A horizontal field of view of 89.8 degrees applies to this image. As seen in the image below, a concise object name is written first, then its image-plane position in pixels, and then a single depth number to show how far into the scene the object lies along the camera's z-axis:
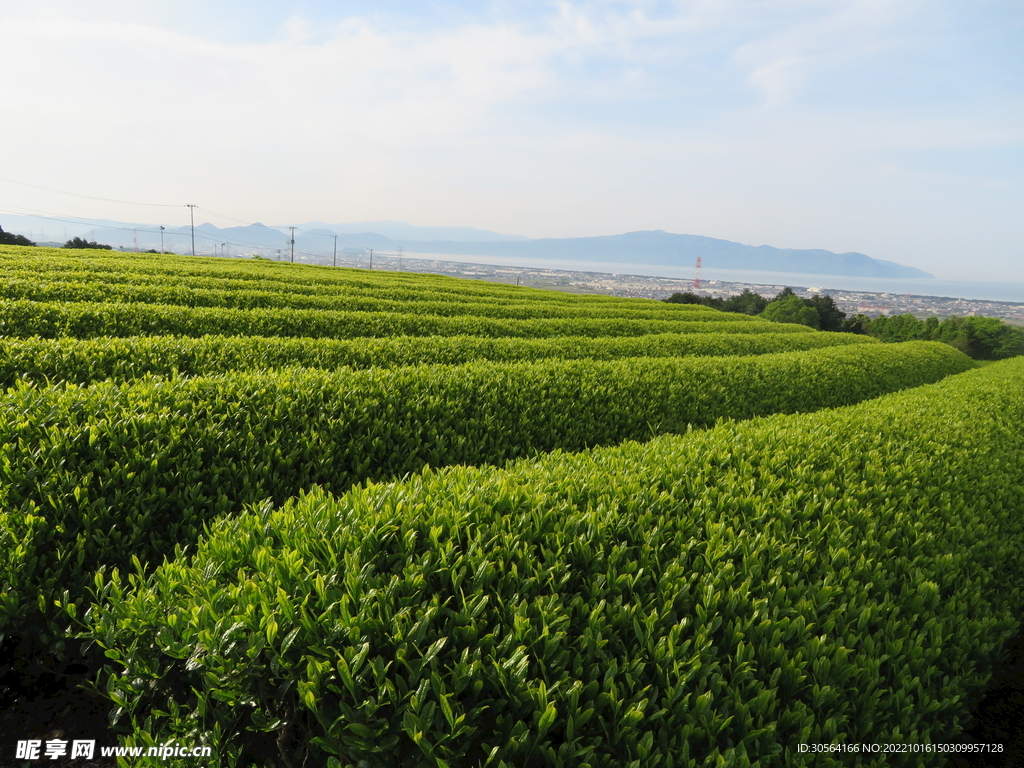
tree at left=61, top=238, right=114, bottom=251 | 51.37
